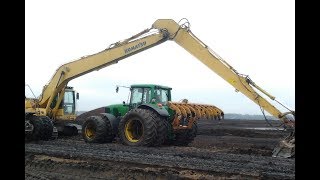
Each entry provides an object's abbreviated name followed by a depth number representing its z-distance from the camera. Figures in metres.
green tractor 12.31
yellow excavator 11.00
